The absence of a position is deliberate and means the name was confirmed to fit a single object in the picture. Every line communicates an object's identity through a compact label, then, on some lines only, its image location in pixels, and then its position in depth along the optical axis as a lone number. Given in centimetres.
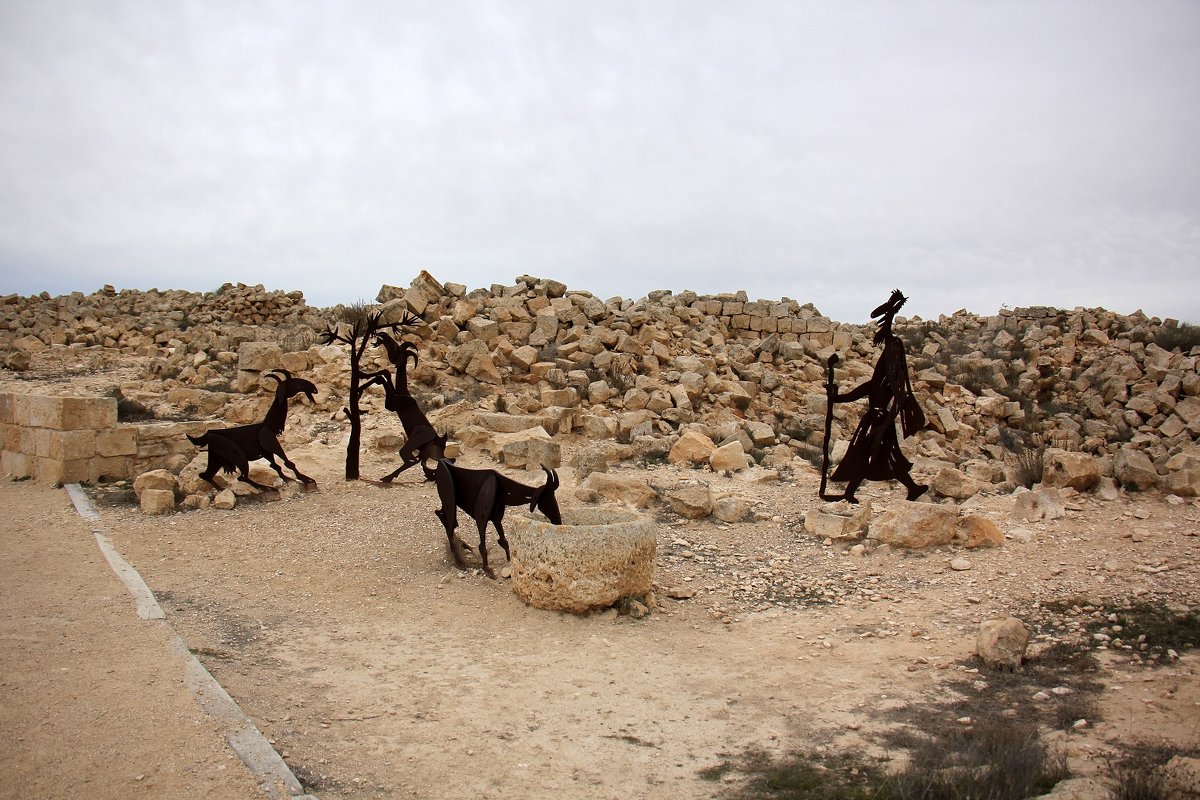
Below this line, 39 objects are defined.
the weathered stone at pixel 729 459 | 1097
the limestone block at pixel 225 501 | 958
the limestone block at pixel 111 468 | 1102
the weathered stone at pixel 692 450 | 1130
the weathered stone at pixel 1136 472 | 851
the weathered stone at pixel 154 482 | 962
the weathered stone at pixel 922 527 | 786
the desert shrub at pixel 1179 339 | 1864
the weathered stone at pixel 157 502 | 934
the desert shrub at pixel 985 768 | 348
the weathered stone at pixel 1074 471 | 871
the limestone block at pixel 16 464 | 1121
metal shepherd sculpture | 894
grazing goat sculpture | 751
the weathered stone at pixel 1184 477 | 820
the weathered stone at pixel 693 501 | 916
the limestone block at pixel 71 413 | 1074
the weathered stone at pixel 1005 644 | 526
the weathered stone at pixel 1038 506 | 814
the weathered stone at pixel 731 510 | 920
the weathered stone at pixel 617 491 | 943
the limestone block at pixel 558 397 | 1345
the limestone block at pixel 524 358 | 1486
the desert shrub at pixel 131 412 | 1350
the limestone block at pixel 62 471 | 1073
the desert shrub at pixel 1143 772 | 320
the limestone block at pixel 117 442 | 1106
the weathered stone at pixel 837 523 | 854
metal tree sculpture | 1049
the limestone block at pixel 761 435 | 1269
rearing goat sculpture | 957
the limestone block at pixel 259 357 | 1494
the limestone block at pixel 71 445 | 1070
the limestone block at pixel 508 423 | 1212
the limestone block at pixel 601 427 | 1233
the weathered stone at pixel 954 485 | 963
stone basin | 657
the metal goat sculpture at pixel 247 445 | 967
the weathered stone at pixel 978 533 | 767
